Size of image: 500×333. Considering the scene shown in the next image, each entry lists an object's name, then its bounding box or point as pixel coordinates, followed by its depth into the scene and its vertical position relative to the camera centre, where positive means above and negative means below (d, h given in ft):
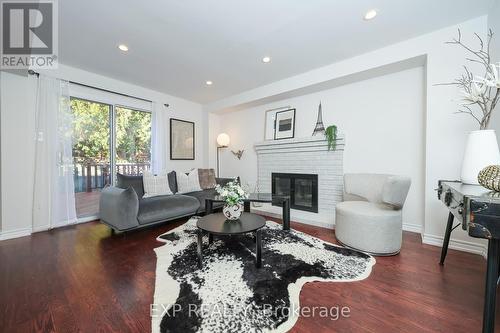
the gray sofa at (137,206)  8.54 -1.98
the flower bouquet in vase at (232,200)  7.10 -1.23
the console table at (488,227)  2.99 -0.93
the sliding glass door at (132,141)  12.61 +1.60
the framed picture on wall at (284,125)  12.87 +2.73
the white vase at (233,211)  7.18 -1.66
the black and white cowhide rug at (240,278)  4.12 -3.13
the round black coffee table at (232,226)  6.11 -1.99
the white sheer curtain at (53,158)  9.46 +0.34
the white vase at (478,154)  5.07 +0.35
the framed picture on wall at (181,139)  14.85 +2.00
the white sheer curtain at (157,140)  13.56 +1.70
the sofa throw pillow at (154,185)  10.91 -1.10
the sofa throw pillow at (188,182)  12.40 -1.05
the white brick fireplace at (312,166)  10.93 -0.01
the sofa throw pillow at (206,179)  13.76 -0.94
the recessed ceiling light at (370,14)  6.66 +5.17
